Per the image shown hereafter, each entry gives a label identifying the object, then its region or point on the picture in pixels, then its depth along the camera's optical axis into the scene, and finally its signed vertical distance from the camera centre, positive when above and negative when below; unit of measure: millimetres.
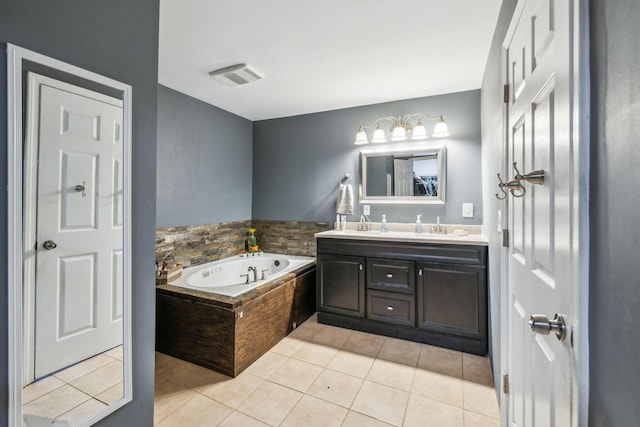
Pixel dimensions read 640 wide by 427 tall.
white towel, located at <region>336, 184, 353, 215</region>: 3291 +175
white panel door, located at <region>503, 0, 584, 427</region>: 666 +8
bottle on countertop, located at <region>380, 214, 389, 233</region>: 3156 -108
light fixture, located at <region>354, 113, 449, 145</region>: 2938 +945
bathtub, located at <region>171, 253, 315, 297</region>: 2434 -601
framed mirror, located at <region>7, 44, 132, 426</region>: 943 -108
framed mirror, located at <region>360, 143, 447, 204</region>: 3051 +475
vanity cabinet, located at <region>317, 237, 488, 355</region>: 2361 -668
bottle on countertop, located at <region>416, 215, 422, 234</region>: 3008 -100
